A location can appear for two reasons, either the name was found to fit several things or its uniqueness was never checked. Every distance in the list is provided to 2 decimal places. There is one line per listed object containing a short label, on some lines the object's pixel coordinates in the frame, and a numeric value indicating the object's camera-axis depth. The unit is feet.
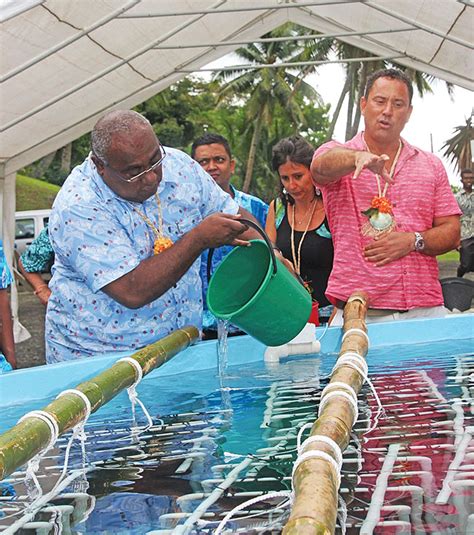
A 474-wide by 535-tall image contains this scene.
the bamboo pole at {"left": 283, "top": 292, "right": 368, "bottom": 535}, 3.63
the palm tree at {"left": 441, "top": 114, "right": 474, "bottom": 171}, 41.68
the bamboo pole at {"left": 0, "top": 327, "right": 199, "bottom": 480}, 5.40
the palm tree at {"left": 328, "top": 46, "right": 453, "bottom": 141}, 71.36
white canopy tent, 19.94
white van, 56.08
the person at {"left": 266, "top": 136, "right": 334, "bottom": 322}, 13.44
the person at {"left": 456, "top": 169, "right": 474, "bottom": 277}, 22.16
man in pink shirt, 10.92
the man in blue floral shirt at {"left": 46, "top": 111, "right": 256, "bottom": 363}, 8.75
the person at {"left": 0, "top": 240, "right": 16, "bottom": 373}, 10.91
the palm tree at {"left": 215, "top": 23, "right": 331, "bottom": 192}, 99.93
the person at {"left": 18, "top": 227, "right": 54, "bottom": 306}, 15.65
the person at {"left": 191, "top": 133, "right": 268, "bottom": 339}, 14.12
